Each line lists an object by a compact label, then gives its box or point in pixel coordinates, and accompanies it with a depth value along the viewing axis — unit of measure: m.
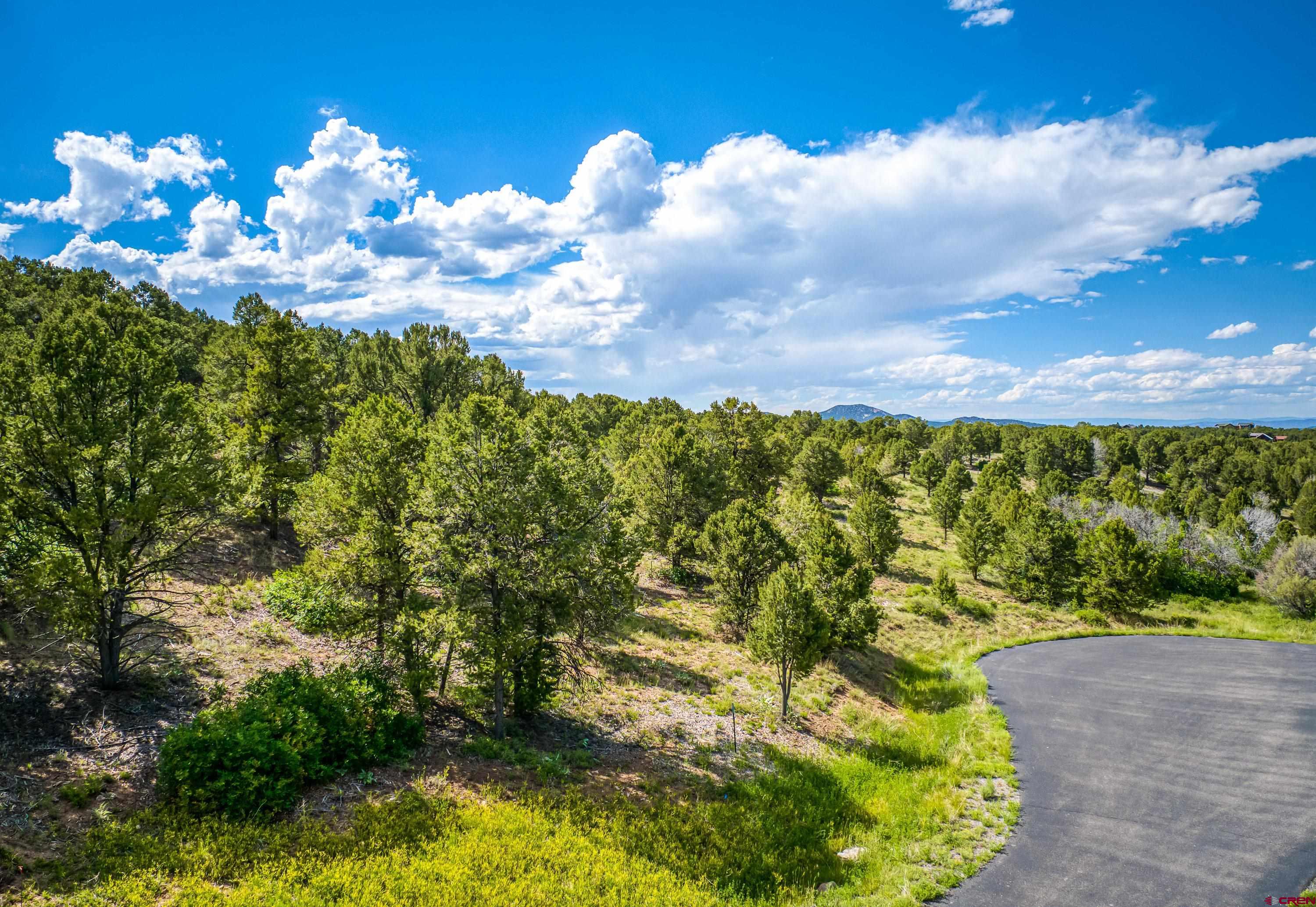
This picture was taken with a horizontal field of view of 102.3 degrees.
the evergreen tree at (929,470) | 76.31
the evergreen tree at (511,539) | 15.33
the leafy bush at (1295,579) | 44.19
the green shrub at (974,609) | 41.12
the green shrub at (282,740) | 11.24
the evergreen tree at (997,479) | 63.88
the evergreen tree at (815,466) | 59.16
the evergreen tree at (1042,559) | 45.56
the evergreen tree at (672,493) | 37.78
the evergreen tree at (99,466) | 12.14
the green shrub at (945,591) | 41.03
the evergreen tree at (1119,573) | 41.56
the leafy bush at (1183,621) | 42.62
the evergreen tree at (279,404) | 26.34
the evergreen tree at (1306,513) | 62.14
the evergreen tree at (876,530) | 43.31
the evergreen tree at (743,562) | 29.44
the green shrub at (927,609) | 39.28
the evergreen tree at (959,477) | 60.12
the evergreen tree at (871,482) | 59.03
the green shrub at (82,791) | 10.42
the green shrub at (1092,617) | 42.03
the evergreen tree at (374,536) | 15.82
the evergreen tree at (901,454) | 87.12
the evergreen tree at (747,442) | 45.91
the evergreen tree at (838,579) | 26.73
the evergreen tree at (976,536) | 48.06
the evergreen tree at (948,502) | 58.62
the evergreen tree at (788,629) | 21.06
